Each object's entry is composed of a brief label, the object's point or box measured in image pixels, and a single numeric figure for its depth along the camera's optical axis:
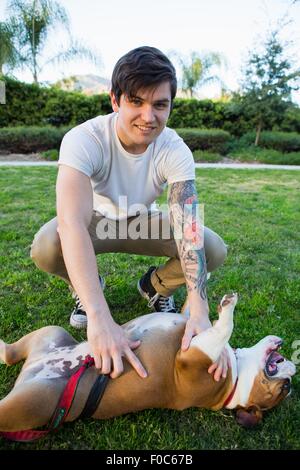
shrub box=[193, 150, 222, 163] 12.16
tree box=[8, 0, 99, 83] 15.05
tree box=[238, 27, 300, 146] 14.02
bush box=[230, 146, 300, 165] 12.98
